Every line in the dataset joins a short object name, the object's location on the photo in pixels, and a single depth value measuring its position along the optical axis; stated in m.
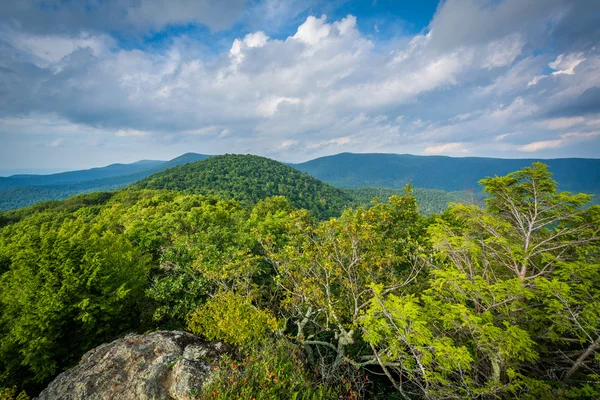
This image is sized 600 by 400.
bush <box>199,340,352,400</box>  6.20
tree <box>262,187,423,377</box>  9.73
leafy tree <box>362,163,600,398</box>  6.98
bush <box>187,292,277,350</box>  8.61
